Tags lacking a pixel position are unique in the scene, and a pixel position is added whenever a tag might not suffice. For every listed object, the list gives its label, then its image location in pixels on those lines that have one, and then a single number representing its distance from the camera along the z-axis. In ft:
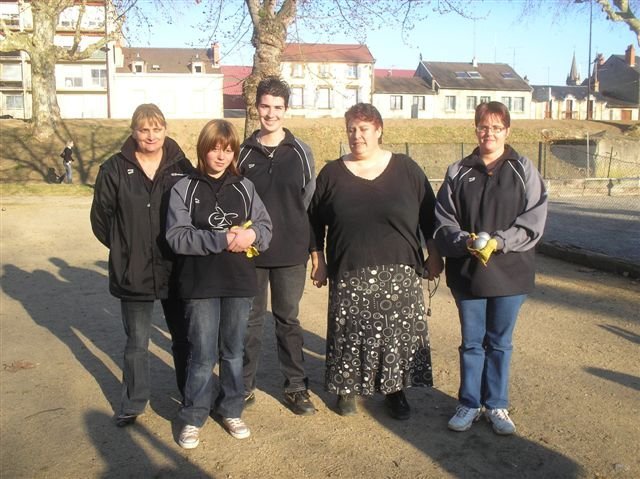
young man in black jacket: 13.55
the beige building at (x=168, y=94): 169.78
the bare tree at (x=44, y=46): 74.13
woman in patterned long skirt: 13.08
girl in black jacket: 12.19
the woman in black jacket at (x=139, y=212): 12.99
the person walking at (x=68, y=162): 82.40
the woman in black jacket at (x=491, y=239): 12.46
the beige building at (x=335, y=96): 182.29
